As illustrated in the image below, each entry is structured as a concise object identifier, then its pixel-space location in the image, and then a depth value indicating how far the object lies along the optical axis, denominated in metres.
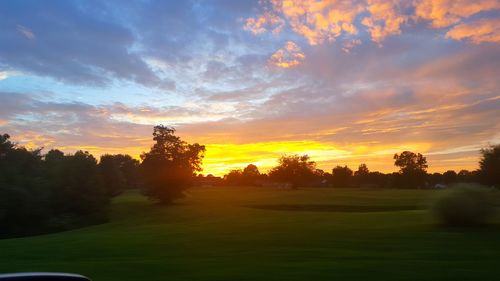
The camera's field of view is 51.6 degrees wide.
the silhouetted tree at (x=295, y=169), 120.56
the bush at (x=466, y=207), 22.36
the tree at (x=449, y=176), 125.08
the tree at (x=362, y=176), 149.62
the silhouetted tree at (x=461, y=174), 116.05
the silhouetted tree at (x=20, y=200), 49.59
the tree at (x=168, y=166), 71.00
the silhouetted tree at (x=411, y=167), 124.00
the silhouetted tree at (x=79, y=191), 56.56
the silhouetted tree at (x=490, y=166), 34.39
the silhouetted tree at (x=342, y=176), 143.00
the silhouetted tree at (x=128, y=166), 138.75
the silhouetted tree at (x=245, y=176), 176.62
